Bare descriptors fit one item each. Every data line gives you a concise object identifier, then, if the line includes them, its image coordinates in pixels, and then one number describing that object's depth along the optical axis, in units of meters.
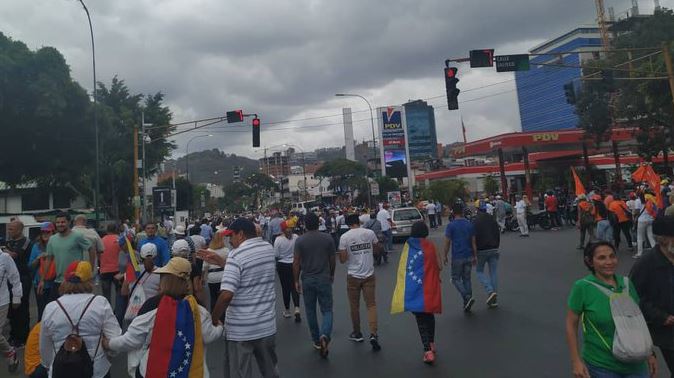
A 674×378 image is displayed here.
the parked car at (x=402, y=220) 21.69
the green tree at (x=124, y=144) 38.19
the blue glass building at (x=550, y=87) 101.19
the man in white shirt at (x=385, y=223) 16.61
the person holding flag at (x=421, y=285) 5.72
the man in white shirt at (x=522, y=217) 19.55
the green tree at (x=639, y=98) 25.89
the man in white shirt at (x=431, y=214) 28.92
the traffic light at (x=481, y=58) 14.90
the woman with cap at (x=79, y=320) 3.61
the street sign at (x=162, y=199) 26.34
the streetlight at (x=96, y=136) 23.09
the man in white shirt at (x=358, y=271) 6.55
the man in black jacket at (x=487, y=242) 8.32
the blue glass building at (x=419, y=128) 117.25
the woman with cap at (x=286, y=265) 8.38
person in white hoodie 3.41
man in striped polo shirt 4.17
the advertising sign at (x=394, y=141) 57.78
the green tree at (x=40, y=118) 23.91
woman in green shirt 3.05
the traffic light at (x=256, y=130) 20.59
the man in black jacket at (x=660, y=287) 3.31
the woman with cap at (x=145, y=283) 4.92
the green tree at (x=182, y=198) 50.30
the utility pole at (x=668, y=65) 16.81
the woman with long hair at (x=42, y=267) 7.10
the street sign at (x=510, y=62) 15.16
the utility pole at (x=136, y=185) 22.45
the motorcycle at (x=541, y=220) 21.62
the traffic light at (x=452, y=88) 15.47
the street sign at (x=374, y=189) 37.49
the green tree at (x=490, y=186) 50.16
